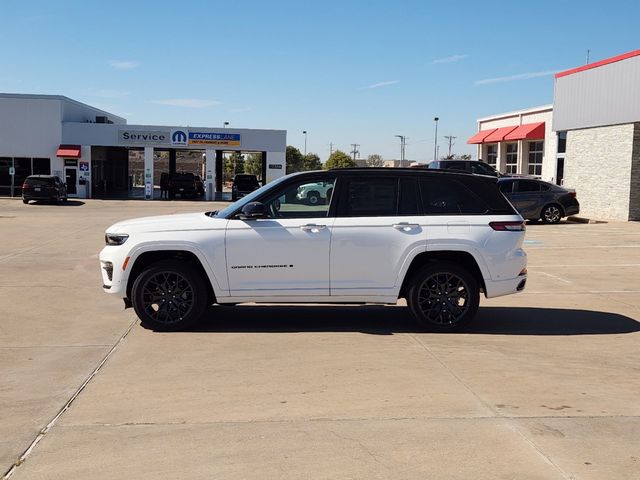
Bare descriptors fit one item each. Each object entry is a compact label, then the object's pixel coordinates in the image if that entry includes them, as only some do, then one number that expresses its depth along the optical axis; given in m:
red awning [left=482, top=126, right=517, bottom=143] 49.03
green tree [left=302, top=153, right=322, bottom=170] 99.88
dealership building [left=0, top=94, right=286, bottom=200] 44.44
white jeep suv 7.72
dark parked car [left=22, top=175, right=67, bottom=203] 37.41
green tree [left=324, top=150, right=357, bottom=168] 83.56
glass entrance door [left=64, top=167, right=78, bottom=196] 45.84
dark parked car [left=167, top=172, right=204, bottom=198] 45.72
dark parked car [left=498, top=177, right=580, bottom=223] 24.17
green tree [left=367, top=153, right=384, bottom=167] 158.05
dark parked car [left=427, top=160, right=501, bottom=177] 28.20
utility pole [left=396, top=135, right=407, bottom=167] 127.76
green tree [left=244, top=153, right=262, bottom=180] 90.69
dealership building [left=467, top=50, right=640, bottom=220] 25.05
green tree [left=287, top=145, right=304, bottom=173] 94.94
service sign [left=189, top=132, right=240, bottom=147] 47.00
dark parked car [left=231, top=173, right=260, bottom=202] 40.91
